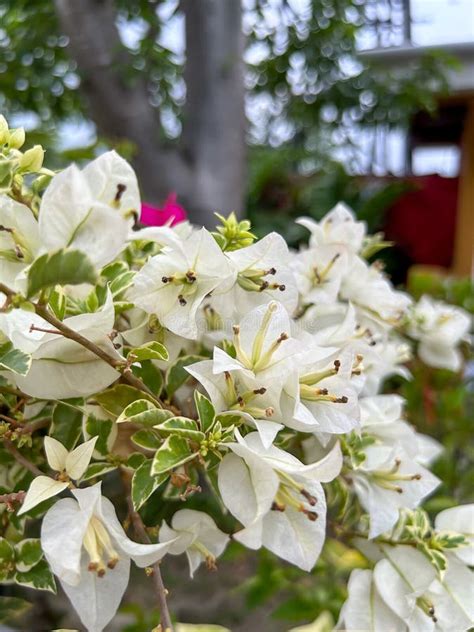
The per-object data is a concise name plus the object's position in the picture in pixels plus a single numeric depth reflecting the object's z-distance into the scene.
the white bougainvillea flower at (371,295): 0.38
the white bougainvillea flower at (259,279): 0.28
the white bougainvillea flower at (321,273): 0.36
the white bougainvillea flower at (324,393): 0.27
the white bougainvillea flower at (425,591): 0.30
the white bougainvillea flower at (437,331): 0.53
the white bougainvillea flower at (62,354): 0.24
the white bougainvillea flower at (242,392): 0.26
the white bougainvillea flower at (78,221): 0.20
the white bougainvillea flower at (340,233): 0.40
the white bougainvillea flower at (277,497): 0.24
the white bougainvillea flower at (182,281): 0.26
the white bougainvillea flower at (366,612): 0.31
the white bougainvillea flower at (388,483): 0.32
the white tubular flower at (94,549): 0.23
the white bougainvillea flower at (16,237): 0.24
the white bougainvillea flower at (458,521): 0.34
